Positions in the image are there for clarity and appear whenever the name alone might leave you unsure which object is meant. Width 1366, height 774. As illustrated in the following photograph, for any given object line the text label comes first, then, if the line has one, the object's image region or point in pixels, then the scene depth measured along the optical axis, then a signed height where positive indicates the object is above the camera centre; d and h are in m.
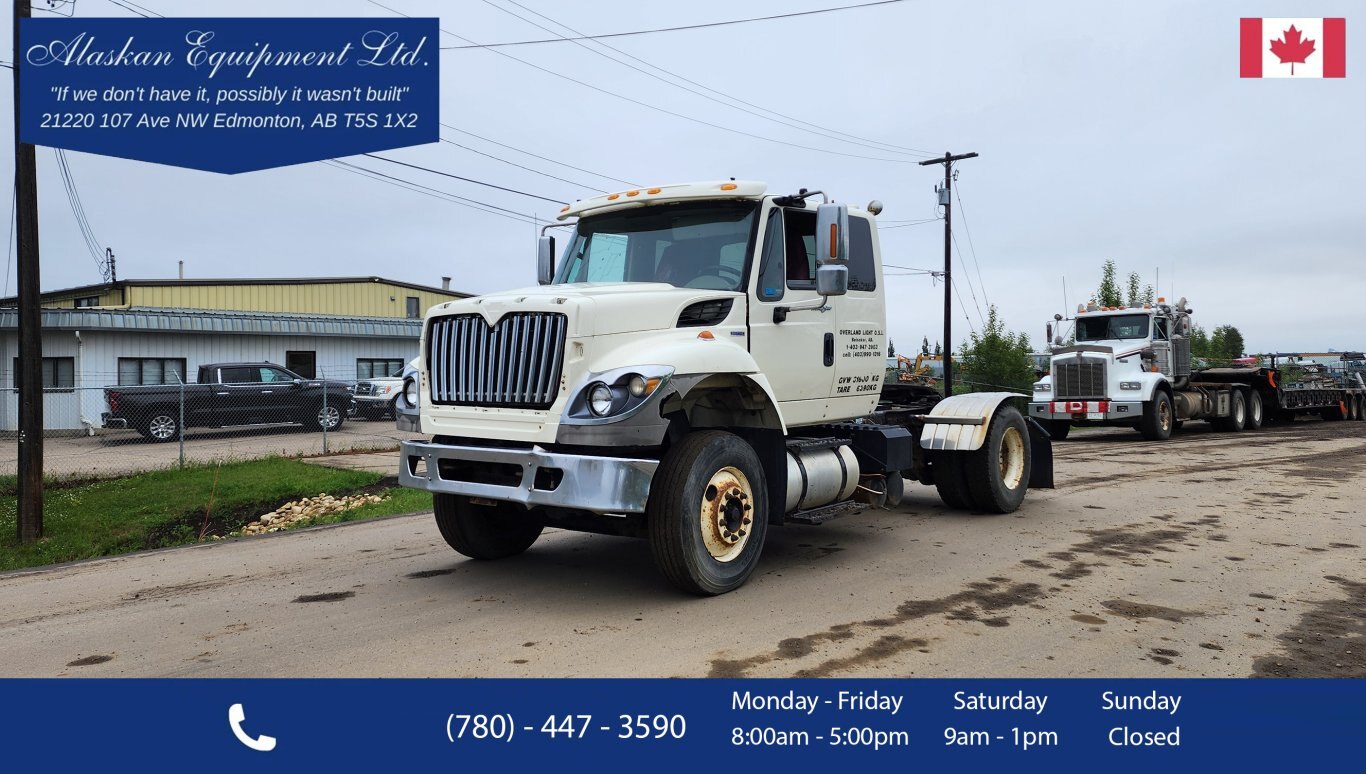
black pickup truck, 19.81 -0.50
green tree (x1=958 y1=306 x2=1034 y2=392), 30.97 +0.49
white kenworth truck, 19.56 -0.05
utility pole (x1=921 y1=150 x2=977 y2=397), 30.75 +5.13
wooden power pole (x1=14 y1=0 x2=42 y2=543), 9.66 +0.43
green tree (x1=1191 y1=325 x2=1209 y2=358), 50.34 +1.86
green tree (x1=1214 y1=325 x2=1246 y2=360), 73.83 +3.11
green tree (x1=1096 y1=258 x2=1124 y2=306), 34.47 +3.40
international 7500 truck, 5.44 -0.05
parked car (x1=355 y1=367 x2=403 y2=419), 24.77 -0.47
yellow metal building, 28.56 +2.90
